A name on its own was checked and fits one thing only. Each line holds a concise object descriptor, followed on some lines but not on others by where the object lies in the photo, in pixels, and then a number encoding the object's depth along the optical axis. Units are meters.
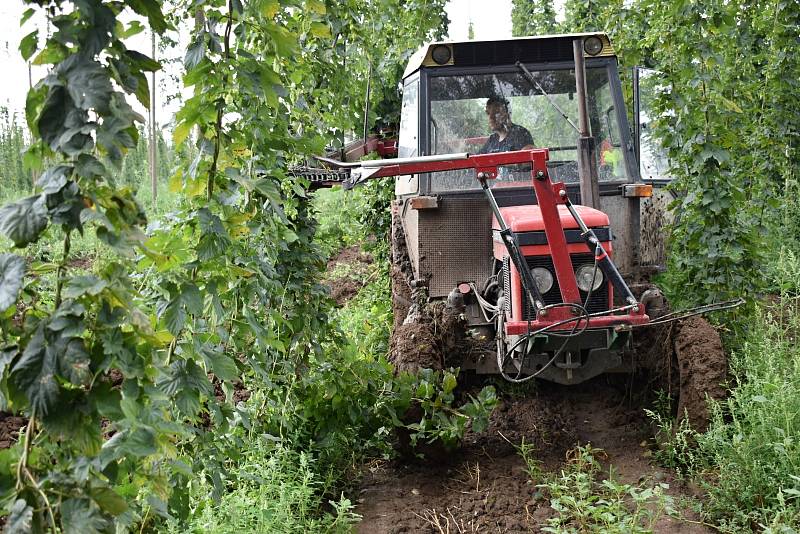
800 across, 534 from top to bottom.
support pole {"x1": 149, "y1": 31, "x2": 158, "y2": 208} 16.30
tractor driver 5.89
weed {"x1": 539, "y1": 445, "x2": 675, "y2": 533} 3.84
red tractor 5.48
